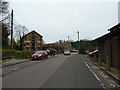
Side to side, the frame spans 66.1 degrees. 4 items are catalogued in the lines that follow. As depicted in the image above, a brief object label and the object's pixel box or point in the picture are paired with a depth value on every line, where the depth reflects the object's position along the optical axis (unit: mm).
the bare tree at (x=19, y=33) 32260
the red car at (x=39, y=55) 14548
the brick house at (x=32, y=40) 47242
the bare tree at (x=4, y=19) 17522
